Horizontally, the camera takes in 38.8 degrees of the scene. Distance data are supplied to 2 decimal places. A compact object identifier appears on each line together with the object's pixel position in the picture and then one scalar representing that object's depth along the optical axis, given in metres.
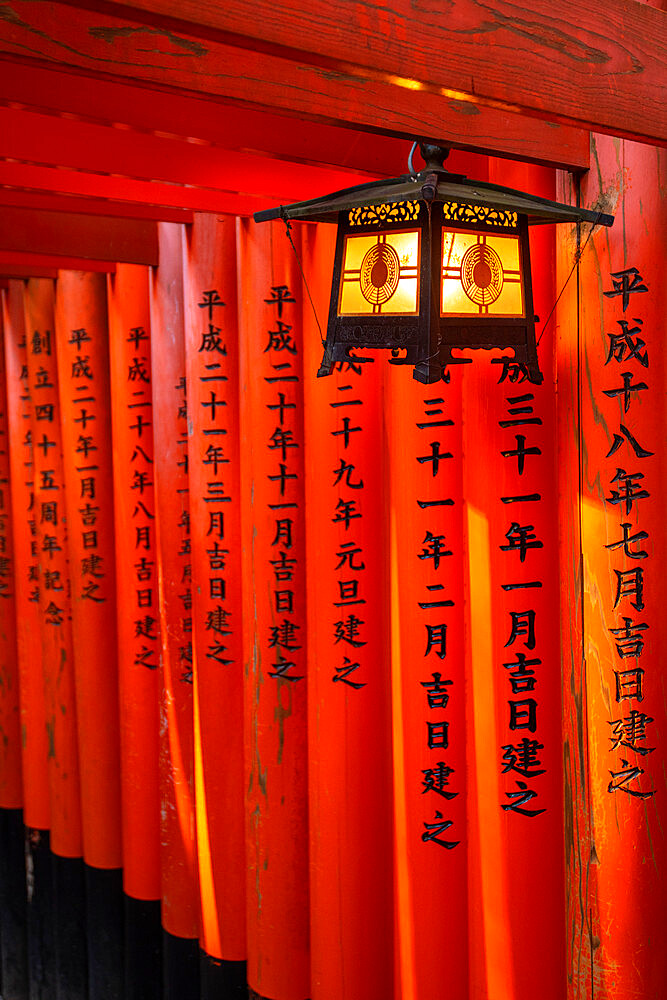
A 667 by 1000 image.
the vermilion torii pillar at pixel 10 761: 7.40
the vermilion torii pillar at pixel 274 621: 4.39
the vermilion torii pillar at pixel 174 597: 5.28
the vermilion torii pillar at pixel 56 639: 6.53
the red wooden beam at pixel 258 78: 2.06
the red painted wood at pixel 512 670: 3.42
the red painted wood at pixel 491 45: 2.01
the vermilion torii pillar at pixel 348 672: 4.08
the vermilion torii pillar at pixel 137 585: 5.69
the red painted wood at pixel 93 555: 6.09
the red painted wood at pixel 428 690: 3.72
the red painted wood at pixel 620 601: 3.14
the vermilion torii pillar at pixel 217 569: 4.79
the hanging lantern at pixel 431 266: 2.67
